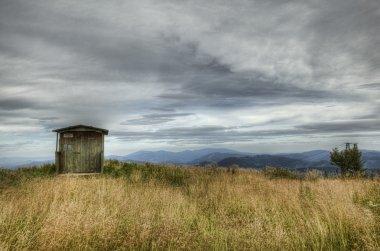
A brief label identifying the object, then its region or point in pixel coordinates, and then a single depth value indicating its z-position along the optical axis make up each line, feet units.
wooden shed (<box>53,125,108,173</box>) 64.59
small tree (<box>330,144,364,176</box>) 94.07
